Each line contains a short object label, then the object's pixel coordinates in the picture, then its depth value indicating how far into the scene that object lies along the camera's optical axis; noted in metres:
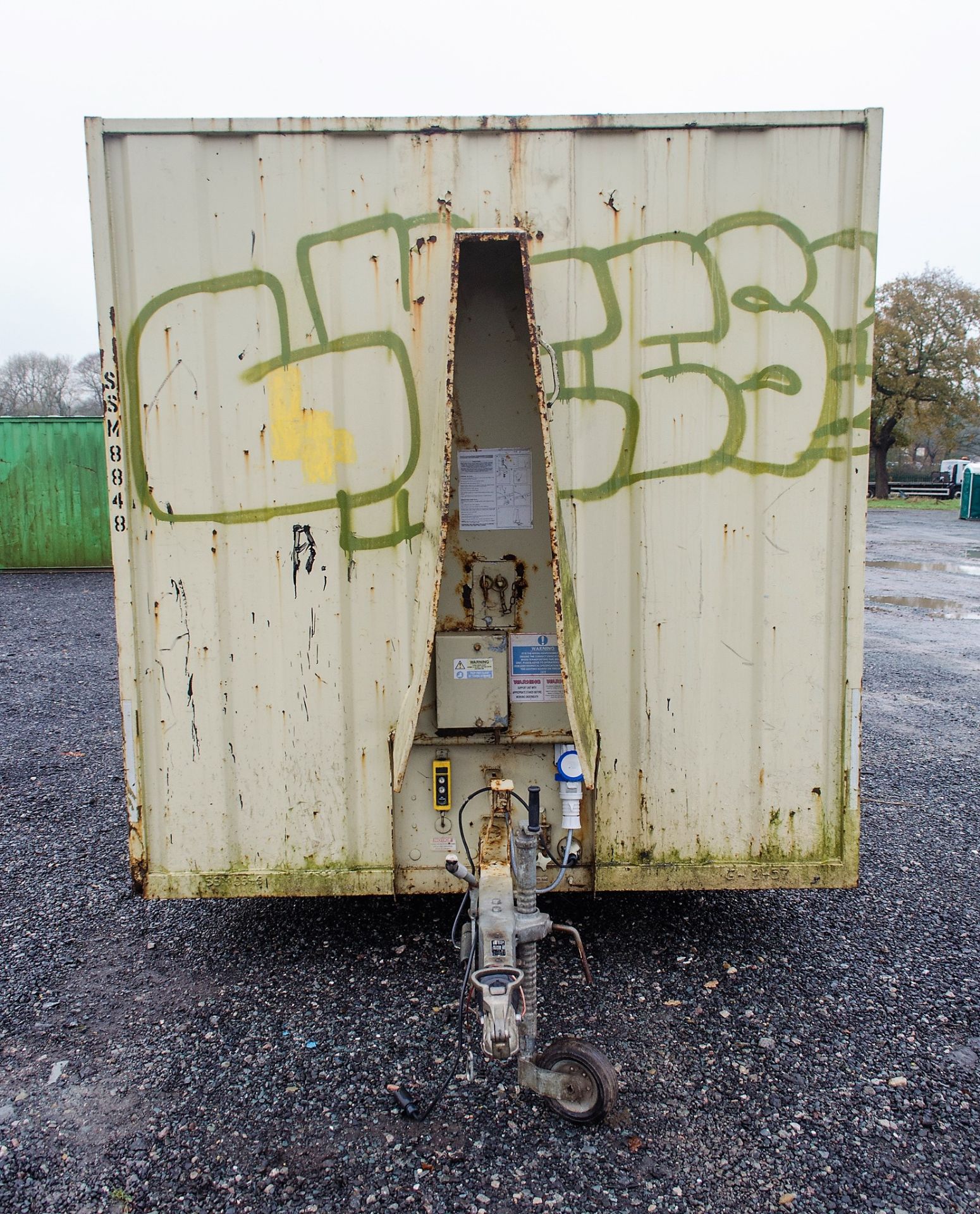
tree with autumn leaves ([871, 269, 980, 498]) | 35.38
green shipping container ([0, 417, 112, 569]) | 14.36
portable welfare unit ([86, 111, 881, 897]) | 2.66
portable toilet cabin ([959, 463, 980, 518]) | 26.59
